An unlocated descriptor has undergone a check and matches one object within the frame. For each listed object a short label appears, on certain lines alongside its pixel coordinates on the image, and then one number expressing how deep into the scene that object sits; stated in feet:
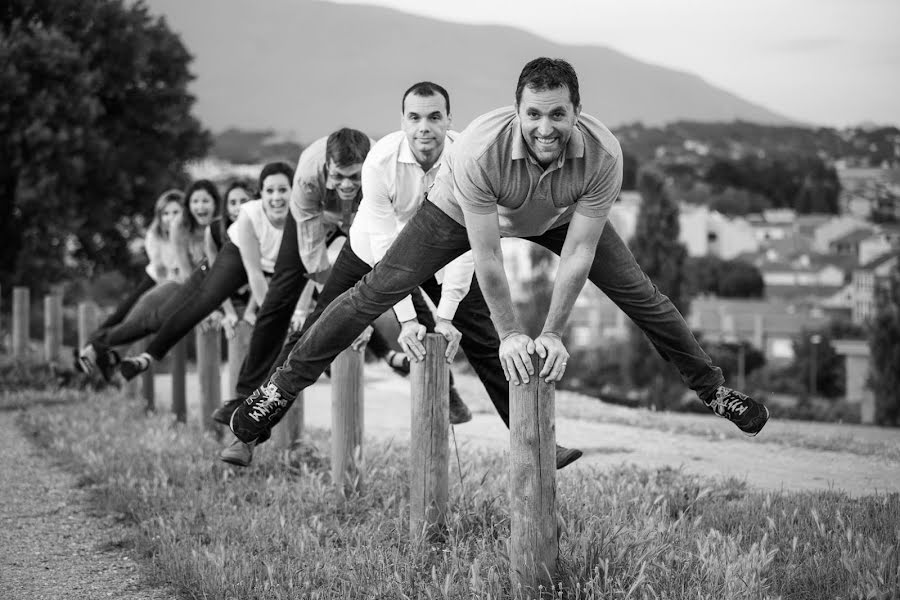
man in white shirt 19.49
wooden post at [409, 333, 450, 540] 17.80
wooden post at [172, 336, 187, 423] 31.91
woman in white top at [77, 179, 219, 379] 31.83
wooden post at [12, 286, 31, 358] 47.37
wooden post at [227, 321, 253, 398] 26.40
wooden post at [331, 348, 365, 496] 21.79
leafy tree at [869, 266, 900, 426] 145.38
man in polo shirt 14.89
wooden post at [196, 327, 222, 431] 29.22
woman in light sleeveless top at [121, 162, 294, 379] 25.57
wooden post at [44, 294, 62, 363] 45.32
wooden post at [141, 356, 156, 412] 35.49
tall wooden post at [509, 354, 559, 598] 14.49
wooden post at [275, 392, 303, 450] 25.20
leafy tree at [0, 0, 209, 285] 70.85
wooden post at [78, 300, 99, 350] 40.47
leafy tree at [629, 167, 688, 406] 164.66
